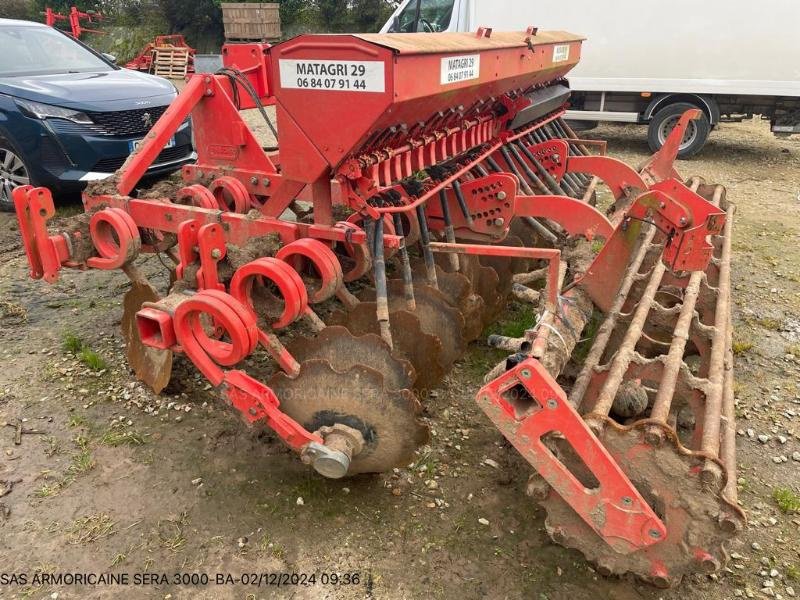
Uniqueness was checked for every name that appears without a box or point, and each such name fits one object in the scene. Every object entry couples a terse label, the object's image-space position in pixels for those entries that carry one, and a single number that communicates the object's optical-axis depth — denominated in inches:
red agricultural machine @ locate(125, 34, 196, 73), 756.6
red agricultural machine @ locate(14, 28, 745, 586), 83.5
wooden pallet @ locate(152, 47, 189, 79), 753.0
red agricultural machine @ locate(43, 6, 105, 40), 733.9
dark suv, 219.5
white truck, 335.3
